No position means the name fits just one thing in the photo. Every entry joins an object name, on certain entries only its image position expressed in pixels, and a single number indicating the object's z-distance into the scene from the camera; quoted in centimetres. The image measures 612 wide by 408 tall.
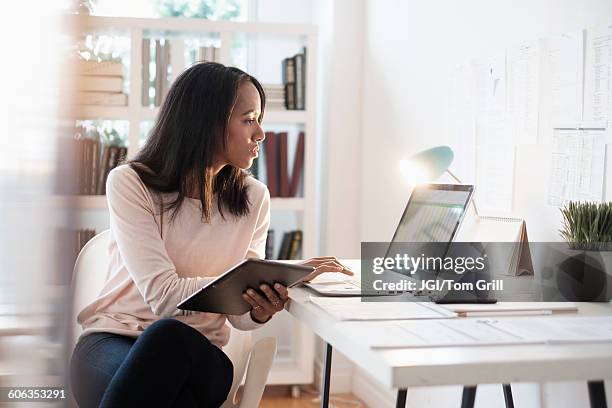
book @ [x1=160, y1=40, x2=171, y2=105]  335
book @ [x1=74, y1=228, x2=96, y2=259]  331
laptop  187
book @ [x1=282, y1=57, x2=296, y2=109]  346
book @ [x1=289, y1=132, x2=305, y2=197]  347
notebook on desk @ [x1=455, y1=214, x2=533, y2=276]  190
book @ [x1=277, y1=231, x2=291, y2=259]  355
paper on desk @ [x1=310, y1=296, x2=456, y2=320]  149
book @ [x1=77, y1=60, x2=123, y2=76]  329
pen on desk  156
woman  187
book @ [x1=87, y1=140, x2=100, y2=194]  332
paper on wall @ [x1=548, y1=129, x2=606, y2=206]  184
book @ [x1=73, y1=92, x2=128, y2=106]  329
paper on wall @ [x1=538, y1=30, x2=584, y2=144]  191
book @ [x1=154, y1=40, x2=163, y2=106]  335
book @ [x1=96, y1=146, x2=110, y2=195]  332
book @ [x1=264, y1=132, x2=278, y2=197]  347
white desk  111
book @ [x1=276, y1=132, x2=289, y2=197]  346
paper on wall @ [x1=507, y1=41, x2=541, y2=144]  210
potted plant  165
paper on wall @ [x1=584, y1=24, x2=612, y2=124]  179
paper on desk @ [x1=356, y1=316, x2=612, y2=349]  125
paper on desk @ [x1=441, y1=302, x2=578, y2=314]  157
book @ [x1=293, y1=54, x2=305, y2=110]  345
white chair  179
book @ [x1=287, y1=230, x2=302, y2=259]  354
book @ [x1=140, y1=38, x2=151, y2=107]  333
